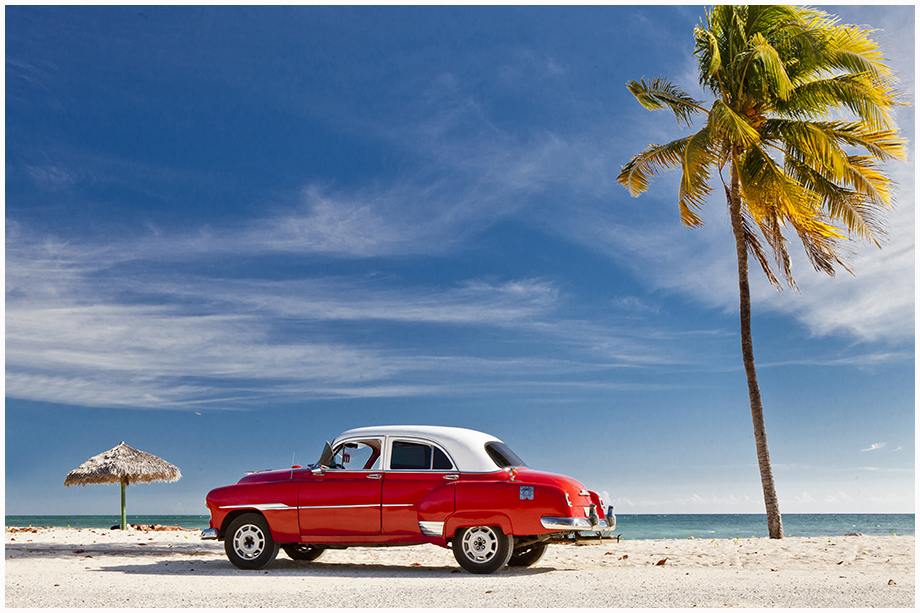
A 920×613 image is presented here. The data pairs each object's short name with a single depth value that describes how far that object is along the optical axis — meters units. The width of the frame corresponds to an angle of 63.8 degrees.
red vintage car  9.59
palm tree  16.33
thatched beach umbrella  25.39
